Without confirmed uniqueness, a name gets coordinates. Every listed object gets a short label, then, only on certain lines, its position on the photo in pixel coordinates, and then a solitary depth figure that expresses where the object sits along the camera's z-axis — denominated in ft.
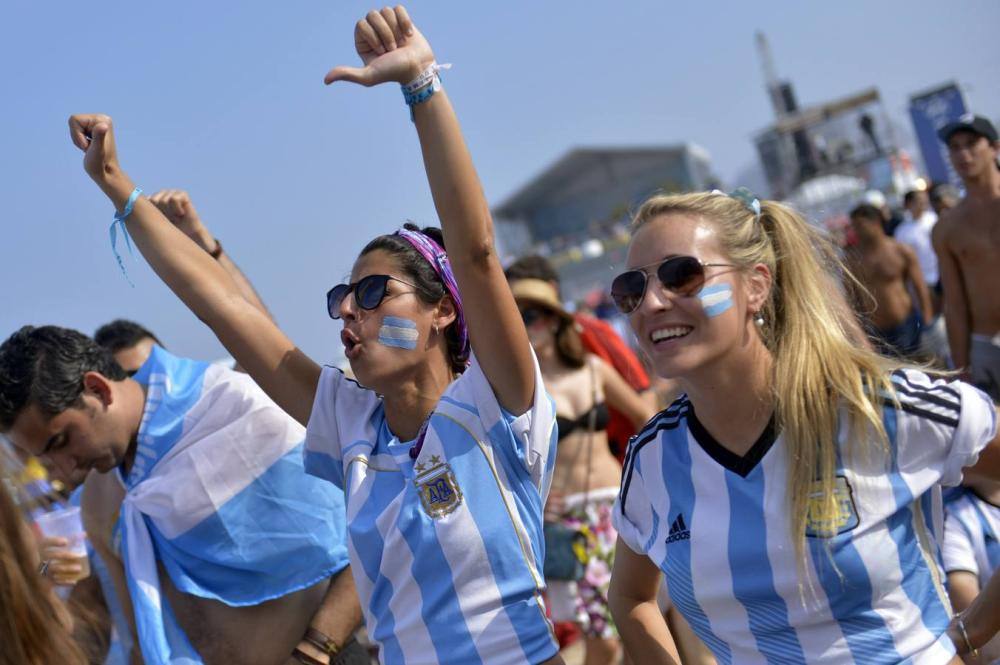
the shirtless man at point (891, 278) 29.66
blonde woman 7.25
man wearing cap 19.44
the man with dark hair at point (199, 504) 11.03
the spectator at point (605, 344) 17.90
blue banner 60.49
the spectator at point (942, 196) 35.78
